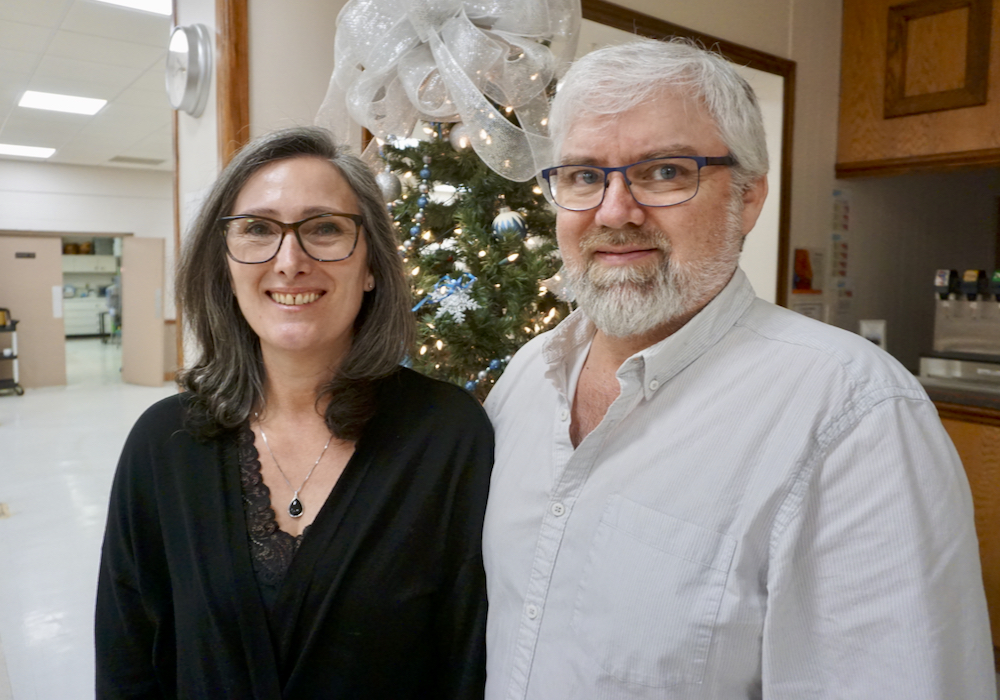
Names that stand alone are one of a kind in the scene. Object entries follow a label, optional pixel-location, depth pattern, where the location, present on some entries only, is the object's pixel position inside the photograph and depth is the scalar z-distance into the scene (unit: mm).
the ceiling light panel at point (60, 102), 6734
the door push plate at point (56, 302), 8883
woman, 1039
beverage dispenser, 2908
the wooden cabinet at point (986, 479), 2617
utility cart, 8102
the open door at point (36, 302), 8664
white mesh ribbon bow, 1786
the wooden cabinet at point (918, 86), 3002
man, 759
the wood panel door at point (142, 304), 8961
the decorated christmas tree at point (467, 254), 1940
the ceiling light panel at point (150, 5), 4305
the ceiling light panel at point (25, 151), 9516
